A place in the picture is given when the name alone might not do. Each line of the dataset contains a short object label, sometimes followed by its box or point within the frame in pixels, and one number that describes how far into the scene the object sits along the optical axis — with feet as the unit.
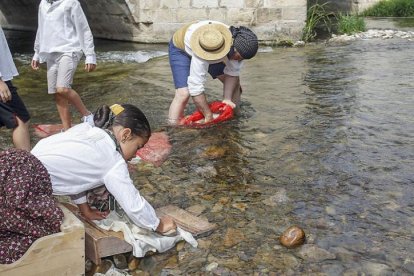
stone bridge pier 39.22
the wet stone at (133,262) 9.11
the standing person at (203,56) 16.43
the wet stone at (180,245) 9.55
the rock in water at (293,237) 9.50
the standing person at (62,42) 15.72
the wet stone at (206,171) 13.12
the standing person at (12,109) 12.47
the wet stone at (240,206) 11.09
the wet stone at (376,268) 8.70
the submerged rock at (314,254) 9.12
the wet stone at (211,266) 8.94
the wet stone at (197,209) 11.02
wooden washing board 8.80
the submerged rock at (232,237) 9.71
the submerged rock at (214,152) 14.56
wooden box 7.73
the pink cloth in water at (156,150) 14.41
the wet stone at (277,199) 11.32
